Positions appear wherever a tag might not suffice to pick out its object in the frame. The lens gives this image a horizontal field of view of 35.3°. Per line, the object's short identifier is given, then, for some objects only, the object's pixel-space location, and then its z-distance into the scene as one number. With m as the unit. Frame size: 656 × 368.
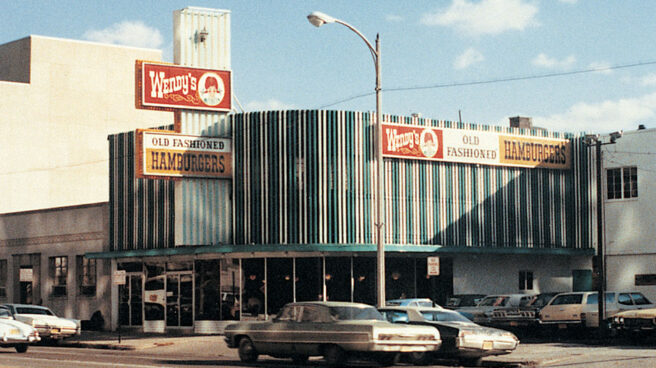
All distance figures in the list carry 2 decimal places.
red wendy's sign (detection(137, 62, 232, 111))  37.50
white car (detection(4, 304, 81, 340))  34.47
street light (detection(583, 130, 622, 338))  34.31
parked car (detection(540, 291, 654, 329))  35.25
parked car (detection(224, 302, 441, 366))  22.45
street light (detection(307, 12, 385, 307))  29.78
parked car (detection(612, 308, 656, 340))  30.17
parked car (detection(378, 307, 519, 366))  24.17
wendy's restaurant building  38.22
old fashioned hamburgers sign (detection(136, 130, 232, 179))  37.44
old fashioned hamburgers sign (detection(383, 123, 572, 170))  40.00
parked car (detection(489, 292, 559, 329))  35.81
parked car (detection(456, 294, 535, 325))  36.47
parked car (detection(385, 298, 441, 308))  34.31
